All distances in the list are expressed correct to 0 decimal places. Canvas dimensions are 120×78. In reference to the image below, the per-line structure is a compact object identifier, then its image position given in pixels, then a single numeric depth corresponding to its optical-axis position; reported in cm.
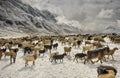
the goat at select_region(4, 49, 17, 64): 917
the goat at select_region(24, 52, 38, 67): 824
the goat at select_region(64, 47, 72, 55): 996
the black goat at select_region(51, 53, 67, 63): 854
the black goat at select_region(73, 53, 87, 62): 848
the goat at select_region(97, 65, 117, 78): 459
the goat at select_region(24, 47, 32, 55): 1092
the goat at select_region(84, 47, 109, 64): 787
